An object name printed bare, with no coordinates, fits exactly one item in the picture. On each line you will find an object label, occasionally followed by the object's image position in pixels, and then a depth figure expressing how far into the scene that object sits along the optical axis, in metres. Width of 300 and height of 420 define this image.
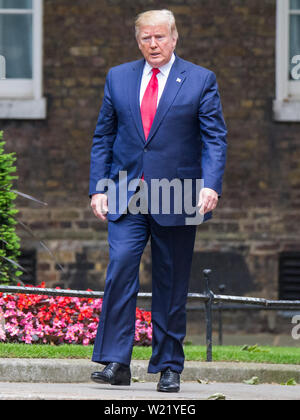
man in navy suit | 11.01
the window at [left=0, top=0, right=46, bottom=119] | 22.12
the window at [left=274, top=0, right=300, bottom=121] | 22.22
